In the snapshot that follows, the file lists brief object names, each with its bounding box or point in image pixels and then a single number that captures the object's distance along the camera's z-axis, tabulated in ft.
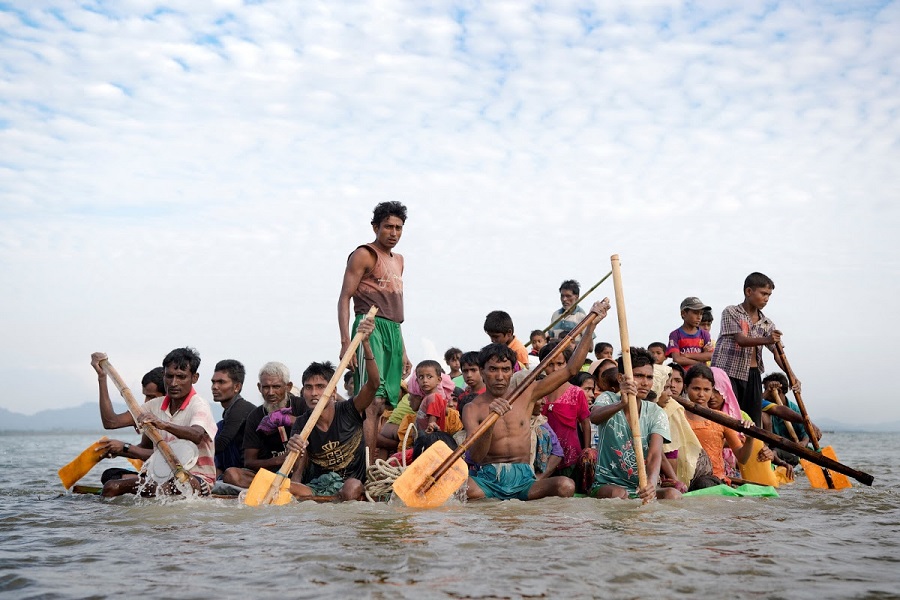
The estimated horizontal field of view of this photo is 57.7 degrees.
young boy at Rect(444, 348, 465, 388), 36.29
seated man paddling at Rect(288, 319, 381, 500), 22.34
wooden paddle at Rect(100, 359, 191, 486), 21.52
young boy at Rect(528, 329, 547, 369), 35.47
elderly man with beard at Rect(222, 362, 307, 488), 24.12
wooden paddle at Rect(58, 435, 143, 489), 24.91
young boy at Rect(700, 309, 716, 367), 34.04
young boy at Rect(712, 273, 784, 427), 28.09
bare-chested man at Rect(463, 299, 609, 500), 21.48
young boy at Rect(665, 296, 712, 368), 31.82
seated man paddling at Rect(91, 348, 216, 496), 21.67
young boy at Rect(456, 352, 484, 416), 25.27
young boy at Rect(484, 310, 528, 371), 26.23
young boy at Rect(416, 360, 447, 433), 26.76
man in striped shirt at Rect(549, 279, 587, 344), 34.68
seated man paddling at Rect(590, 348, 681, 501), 21.15
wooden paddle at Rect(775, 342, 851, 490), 27.86
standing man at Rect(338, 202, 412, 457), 22.90
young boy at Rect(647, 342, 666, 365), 33.01
